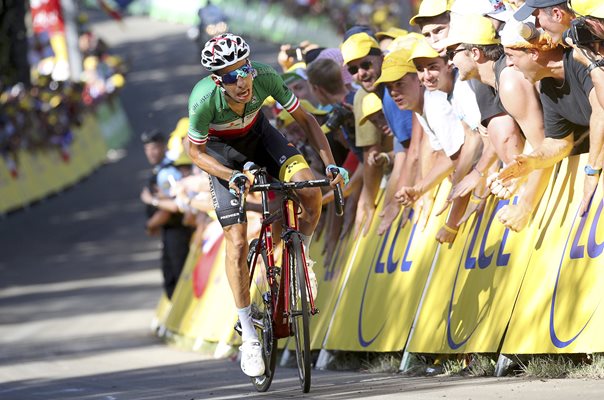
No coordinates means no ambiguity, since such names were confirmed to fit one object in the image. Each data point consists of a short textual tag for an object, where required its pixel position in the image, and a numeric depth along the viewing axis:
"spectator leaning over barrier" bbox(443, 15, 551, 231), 17.81
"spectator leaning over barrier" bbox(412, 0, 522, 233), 18.55
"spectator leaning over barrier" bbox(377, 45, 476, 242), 20.65
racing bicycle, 17.91
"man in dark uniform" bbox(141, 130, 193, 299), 34.59
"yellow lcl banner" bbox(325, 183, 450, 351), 20.89
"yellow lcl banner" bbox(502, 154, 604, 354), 16.14
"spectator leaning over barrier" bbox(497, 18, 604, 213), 16.53
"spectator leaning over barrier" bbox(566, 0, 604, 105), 14.96
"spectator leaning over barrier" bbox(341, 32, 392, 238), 22.84
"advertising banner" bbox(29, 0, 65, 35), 103.75
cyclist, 18.47
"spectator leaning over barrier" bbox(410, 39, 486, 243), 19.94
